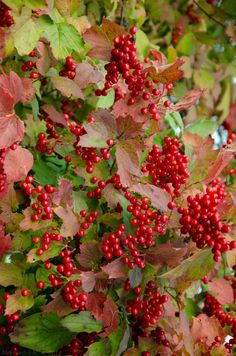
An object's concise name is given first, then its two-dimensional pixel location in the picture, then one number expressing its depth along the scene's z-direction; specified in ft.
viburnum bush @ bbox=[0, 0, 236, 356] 4.31
